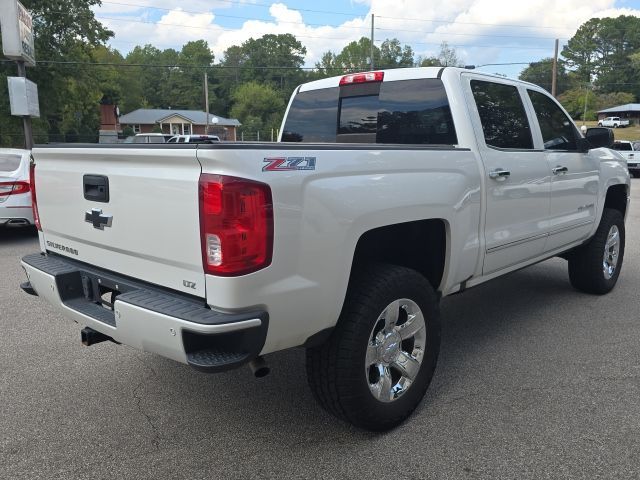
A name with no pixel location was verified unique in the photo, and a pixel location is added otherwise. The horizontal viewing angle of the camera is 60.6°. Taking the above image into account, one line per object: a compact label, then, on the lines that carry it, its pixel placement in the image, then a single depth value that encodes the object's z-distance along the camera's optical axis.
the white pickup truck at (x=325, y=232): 2.28
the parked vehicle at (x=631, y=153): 24.47
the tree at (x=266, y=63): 98.62
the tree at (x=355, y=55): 92.01
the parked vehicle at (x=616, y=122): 80.30
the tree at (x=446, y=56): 70.00
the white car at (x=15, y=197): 8.16
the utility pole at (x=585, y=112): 87.04
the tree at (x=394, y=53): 88.47
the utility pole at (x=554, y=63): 38.60
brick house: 74.44
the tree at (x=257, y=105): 89.44
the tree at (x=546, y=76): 95.75
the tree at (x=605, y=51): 107.88
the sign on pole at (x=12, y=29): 13.00
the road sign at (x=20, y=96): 13.98
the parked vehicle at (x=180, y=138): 24.89
